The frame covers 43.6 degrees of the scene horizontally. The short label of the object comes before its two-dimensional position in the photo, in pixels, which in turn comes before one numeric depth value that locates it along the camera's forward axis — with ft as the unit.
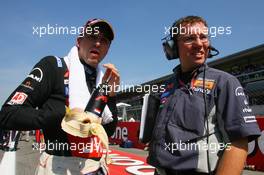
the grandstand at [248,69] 49.88
